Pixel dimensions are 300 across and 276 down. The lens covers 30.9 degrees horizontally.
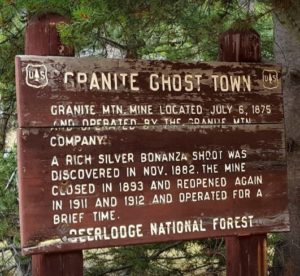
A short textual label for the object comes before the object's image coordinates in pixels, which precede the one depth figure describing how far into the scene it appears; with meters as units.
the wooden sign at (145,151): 2.54
